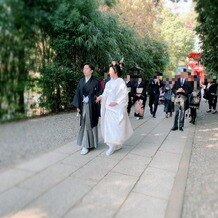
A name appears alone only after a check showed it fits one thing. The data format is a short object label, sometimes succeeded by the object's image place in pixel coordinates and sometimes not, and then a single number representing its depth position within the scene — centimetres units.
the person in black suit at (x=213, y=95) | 1398
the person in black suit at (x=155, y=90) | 1208
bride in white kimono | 612
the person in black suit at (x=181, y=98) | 903
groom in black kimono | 600
